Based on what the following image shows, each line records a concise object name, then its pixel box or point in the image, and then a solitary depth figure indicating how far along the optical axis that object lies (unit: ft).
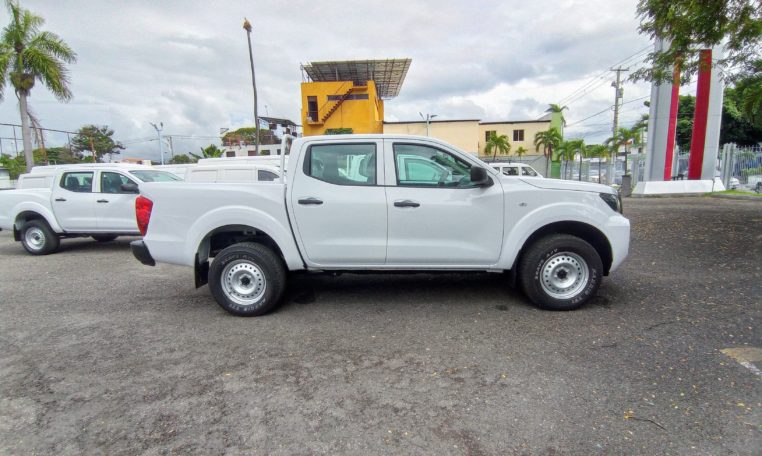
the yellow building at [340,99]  127.75
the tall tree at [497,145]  139.13
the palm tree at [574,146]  130.12
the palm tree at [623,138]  110.52
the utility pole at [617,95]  124.26
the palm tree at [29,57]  52.39
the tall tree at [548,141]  137.44
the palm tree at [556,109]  147.23
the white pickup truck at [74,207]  26.63
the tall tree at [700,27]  20.86
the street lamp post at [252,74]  56.78
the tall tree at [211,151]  184.15
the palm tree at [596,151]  129.50
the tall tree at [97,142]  199.11
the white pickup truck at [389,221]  13.20
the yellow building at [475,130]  136.87
